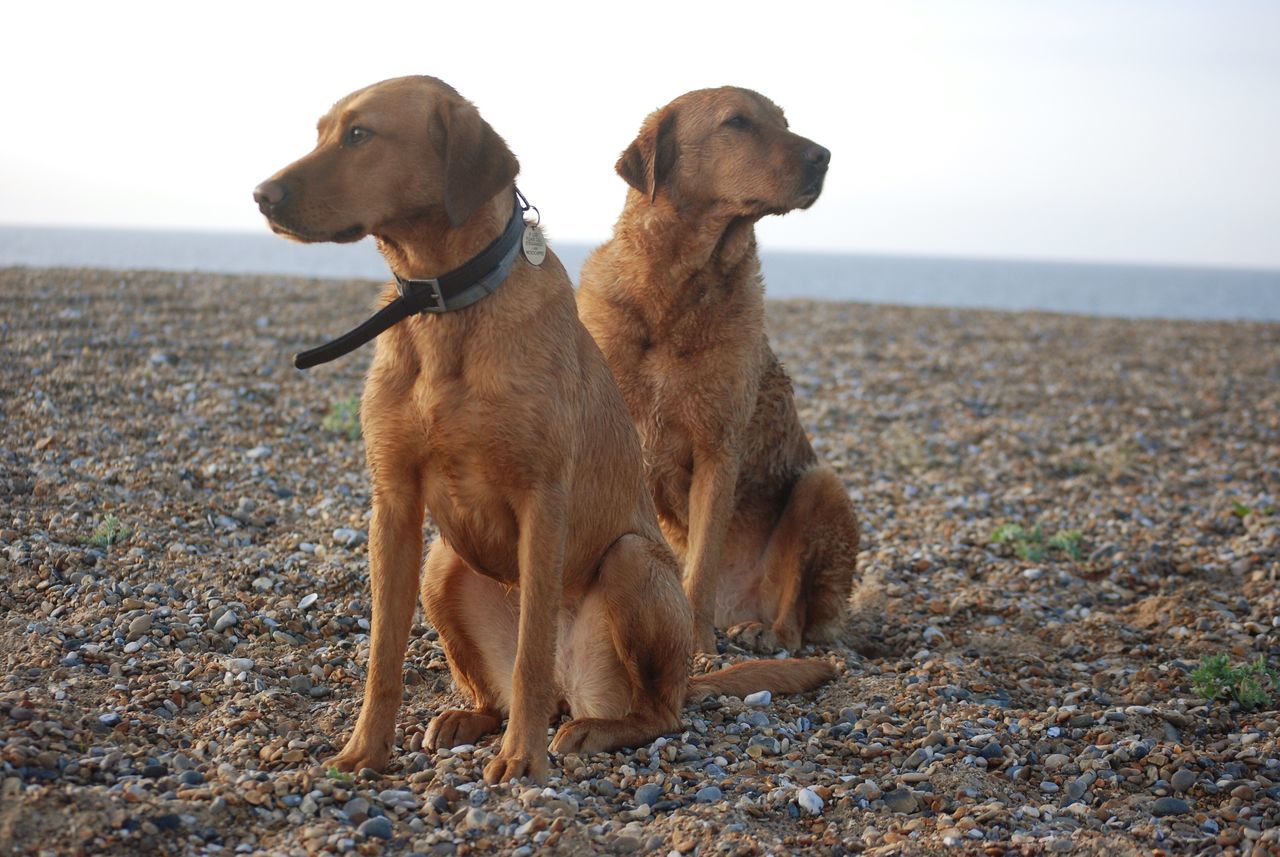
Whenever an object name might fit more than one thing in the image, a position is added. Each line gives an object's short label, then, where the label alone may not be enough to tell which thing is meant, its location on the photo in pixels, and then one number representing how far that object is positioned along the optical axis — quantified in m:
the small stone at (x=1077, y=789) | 3.80
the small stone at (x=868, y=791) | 3.67
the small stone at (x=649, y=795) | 3.53
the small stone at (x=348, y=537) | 5.97
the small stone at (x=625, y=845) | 3.19
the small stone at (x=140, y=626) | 4.43
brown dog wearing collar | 3.41
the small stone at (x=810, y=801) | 3.56
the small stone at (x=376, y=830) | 3.13
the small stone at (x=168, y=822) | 2.98
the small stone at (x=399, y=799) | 3.36
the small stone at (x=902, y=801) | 3.64
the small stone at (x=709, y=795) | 3.57
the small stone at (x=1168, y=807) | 3.65
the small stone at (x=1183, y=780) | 3.86
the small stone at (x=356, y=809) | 3.24
